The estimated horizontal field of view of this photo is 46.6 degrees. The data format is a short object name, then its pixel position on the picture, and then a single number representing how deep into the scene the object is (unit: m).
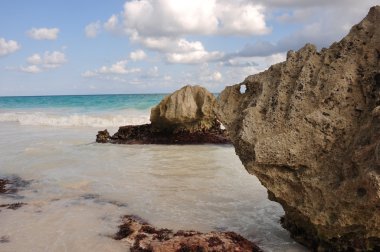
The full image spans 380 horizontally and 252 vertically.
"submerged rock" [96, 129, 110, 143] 14.22
